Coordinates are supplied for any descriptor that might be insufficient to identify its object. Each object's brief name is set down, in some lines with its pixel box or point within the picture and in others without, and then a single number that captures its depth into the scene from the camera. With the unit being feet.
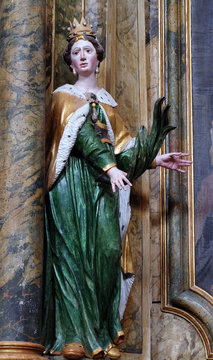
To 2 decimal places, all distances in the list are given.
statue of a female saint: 14.85
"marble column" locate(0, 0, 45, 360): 14.15
